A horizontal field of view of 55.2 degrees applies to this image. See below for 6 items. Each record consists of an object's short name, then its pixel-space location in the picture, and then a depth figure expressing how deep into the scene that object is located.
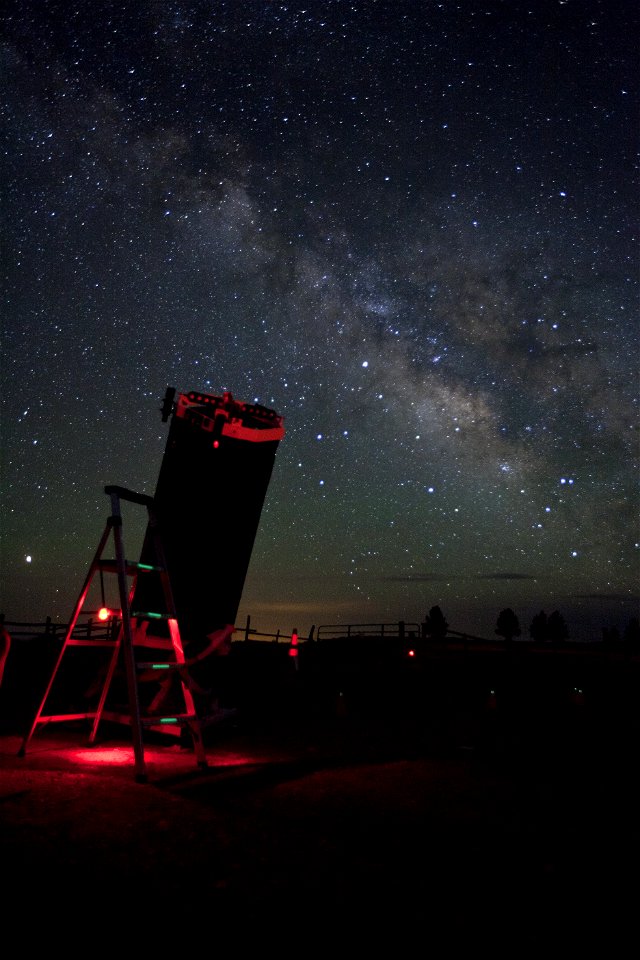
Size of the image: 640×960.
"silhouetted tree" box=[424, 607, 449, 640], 71.75
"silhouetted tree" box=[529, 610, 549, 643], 92.31
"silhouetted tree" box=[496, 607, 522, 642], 90.12
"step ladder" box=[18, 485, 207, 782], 6.46
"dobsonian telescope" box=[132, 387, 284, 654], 8.03
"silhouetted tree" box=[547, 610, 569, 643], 92.53
